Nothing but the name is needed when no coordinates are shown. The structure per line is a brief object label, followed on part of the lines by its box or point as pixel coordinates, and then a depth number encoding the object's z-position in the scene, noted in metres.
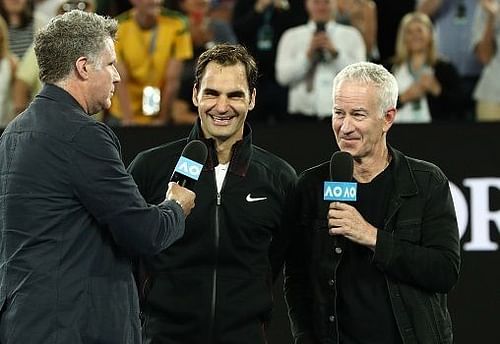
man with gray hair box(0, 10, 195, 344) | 7.00
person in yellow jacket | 14.50
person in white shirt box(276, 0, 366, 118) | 14.20
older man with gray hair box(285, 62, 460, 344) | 7.71
